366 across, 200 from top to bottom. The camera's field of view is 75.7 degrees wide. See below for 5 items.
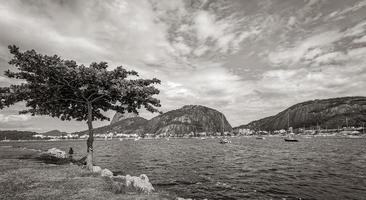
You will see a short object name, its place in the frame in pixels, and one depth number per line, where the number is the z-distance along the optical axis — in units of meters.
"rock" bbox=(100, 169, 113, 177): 23.42
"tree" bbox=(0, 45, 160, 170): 23.83
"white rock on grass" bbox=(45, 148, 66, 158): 57.50
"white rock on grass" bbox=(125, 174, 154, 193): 16.74
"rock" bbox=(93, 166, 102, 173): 25.69
